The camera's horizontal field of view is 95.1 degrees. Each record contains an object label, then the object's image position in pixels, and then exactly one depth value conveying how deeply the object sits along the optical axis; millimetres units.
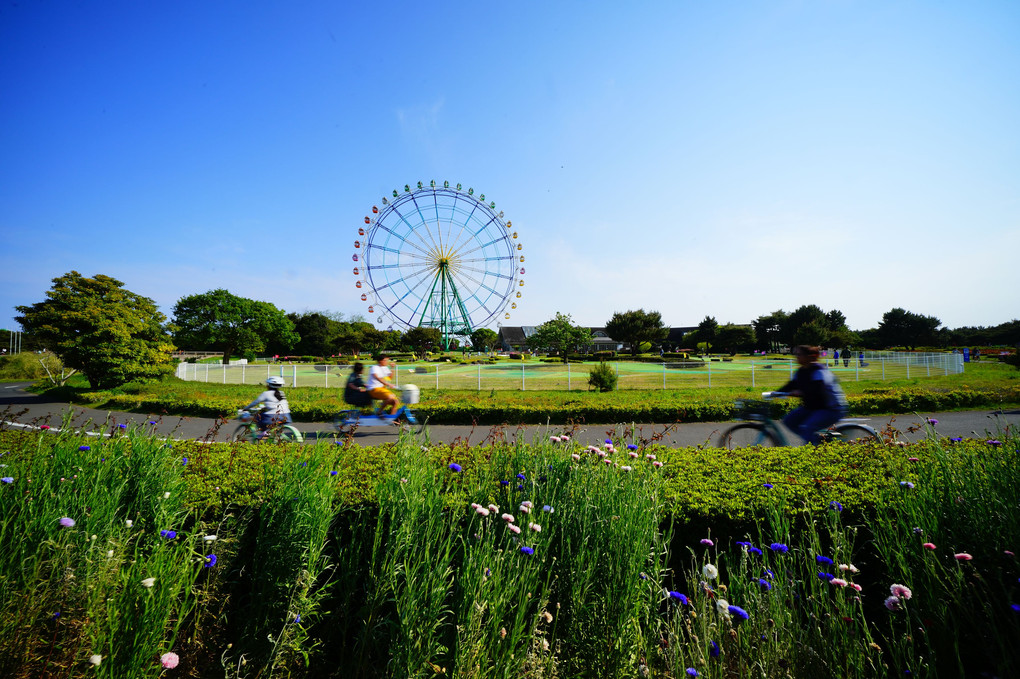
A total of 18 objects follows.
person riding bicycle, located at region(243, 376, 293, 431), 7656
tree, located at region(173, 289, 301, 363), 49062
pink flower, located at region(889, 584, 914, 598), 1738
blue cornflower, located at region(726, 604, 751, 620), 1702
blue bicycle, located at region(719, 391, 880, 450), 5629
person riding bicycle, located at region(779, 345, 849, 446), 5602
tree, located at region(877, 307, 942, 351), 77750
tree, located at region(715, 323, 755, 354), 73125
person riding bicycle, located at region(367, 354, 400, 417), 9711
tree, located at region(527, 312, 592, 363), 55781
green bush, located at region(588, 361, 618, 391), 17406
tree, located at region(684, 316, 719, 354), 77062
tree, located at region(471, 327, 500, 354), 90812
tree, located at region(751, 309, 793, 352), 77438
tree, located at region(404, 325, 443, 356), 70438
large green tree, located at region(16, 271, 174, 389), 18625
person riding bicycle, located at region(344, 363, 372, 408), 9711
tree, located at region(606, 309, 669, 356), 58438
